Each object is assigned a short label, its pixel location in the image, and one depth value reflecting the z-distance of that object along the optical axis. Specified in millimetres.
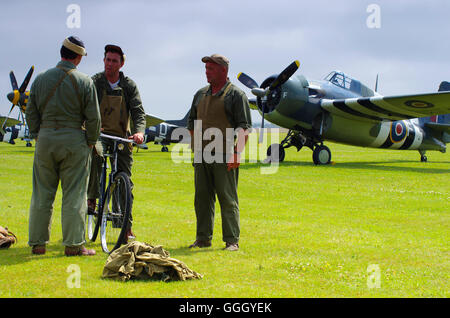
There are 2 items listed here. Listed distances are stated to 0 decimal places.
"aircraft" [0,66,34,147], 27875
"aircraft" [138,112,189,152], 41031
